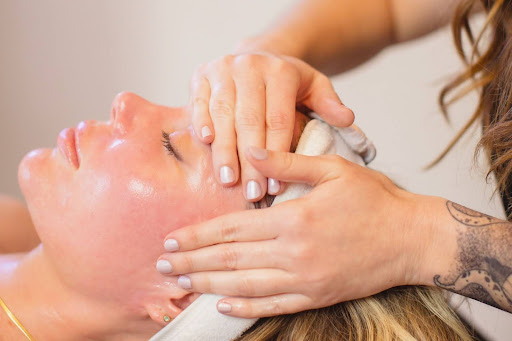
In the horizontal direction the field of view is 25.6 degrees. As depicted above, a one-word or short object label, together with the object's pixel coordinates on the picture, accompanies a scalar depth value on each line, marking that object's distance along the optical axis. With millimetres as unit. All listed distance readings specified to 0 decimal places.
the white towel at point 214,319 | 677
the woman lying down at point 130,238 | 686
